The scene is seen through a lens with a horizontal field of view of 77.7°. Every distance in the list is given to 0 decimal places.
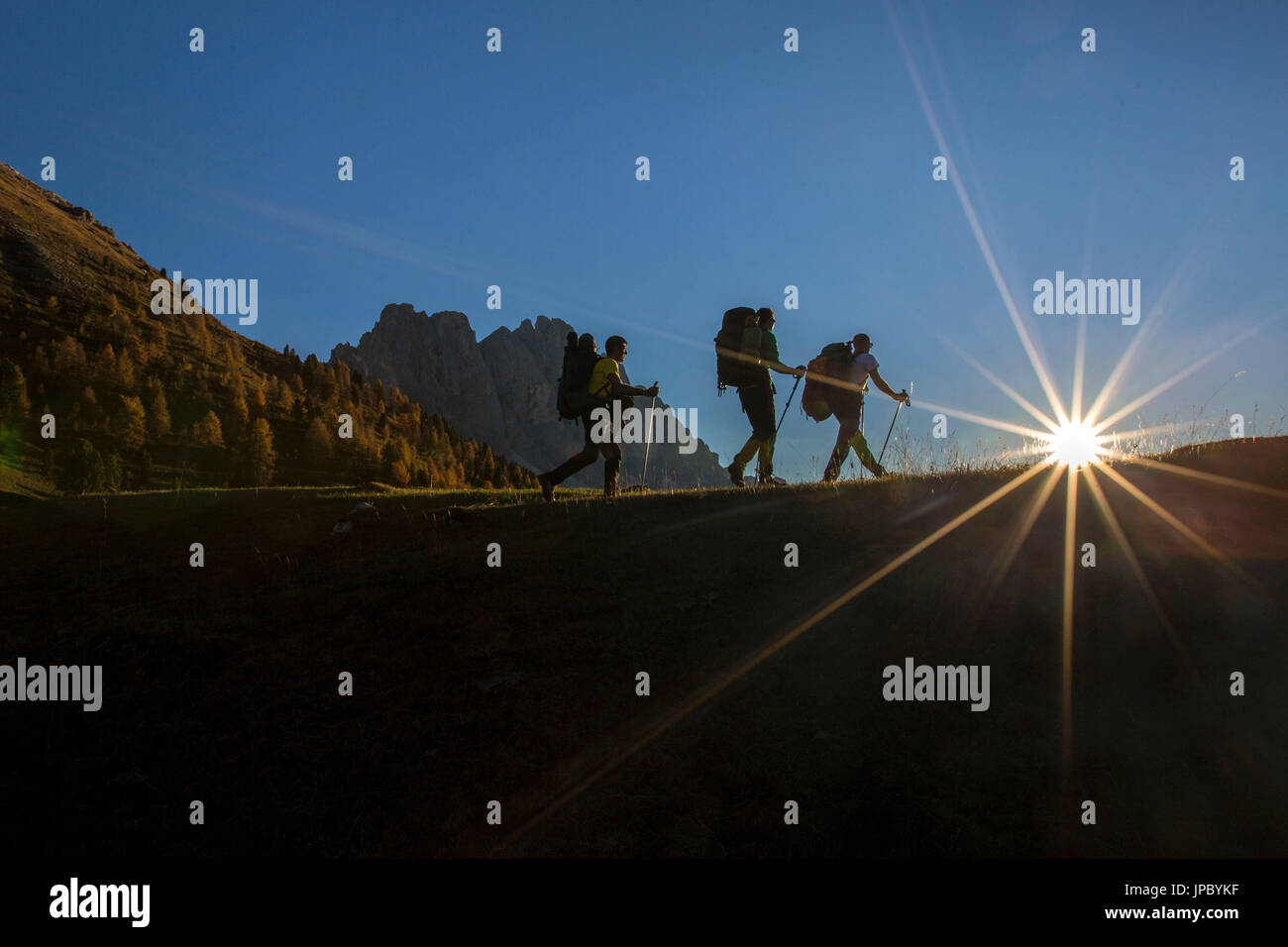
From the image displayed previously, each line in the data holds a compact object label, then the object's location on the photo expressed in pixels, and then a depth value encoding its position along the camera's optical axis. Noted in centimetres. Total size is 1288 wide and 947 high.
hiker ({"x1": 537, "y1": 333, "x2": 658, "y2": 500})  1357
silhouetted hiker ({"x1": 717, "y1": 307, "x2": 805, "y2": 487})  1419
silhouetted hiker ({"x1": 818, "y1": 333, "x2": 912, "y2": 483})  1451
